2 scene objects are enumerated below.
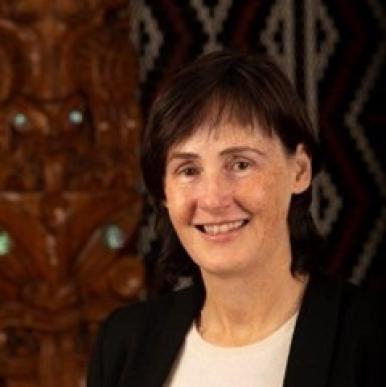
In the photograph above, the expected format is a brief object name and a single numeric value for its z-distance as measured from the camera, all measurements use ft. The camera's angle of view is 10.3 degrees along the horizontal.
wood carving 9.05
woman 7.34
